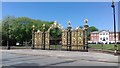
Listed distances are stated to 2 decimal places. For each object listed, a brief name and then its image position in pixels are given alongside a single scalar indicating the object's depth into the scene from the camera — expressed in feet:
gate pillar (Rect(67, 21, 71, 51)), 42.16
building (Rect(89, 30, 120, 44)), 142.64
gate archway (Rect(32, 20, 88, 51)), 39.84
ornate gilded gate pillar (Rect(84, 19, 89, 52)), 38.94
